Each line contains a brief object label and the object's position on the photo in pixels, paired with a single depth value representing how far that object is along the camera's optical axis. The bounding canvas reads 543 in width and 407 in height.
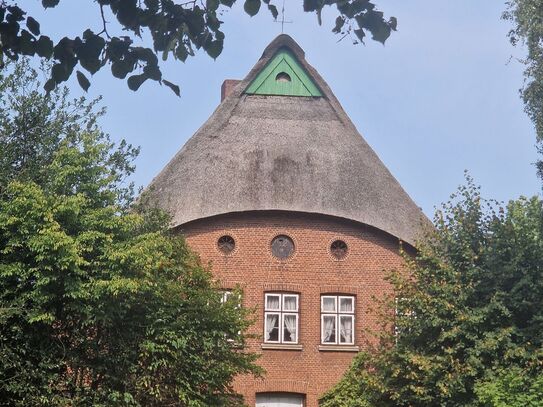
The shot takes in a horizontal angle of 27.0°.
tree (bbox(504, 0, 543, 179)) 24.73
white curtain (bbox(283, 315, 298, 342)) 33.62
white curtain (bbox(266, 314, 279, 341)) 33.62
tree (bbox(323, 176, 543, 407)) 24.75
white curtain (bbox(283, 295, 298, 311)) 33.80
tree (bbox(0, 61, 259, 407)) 23.00
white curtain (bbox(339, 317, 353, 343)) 33.72
